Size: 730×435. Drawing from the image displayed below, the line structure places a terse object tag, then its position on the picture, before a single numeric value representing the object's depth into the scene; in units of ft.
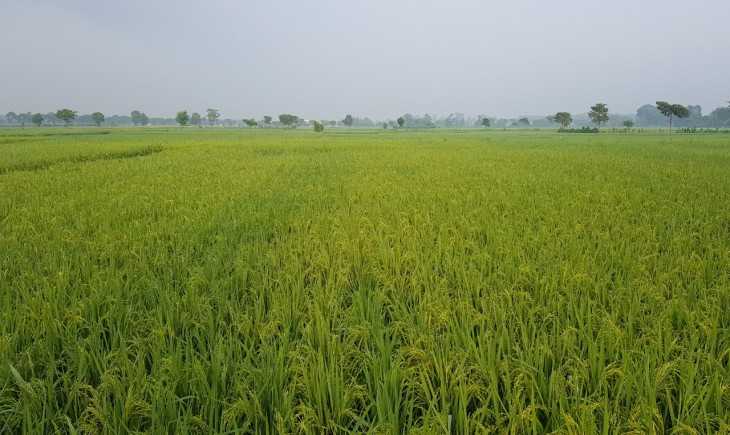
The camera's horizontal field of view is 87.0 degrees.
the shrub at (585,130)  228.84
